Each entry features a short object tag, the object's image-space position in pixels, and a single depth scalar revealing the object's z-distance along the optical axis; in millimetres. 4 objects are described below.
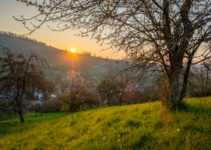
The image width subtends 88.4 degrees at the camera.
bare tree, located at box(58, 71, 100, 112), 22969
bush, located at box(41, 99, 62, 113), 37350
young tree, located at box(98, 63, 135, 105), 29859
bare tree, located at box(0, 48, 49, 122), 13080
